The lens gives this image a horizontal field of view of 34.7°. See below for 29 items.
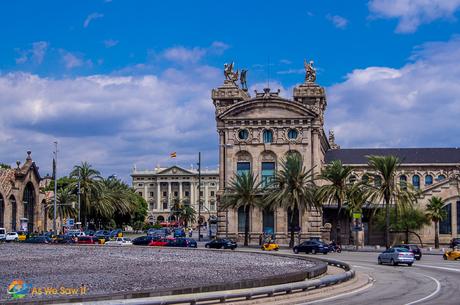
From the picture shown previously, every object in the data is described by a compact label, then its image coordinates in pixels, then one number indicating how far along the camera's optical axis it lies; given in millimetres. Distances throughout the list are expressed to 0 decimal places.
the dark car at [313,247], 67188
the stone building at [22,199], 105312
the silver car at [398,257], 50438
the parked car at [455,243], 71875
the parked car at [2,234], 86938
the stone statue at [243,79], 109812
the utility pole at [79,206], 102938
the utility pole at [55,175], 93706
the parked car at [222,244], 74750
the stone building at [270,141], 93750
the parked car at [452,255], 59072
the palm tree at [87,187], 109875
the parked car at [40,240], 78069
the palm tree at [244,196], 84938
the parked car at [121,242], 77562
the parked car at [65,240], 78688
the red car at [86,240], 78875
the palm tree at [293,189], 80750
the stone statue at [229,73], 100194
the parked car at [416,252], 58931
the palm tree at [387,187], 74750
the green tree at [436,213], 83688
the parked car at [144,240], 79625
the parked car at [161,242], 77875
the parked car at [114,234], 98175
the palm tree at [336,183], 81000
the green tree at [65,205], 117000
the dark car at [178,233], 120200
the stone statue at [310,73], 98125
